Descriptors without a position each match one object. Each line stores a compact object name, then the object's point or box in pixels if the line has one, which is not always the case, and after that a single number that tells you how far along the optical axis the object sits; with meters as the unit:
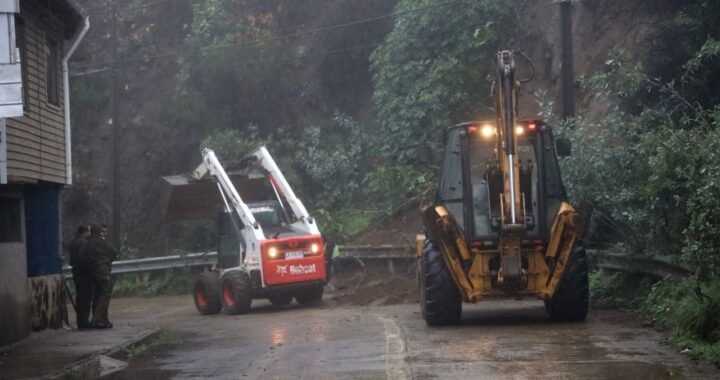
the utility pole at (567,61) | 23.22
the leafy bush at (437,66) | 32.41
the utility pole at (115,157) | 35.34
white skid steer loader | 22.50
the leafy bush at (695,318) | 12.50
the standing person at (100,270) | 18.95
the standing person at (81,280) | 19.12
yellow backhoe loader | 15.45
